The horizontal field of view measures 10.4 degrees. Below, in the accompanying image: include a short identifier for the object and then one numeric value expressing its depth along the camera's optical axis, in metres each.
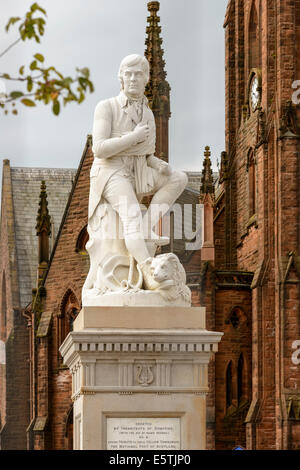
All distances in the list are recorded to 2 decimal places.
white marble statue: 18.05
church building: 54.72
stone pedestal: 17.42
